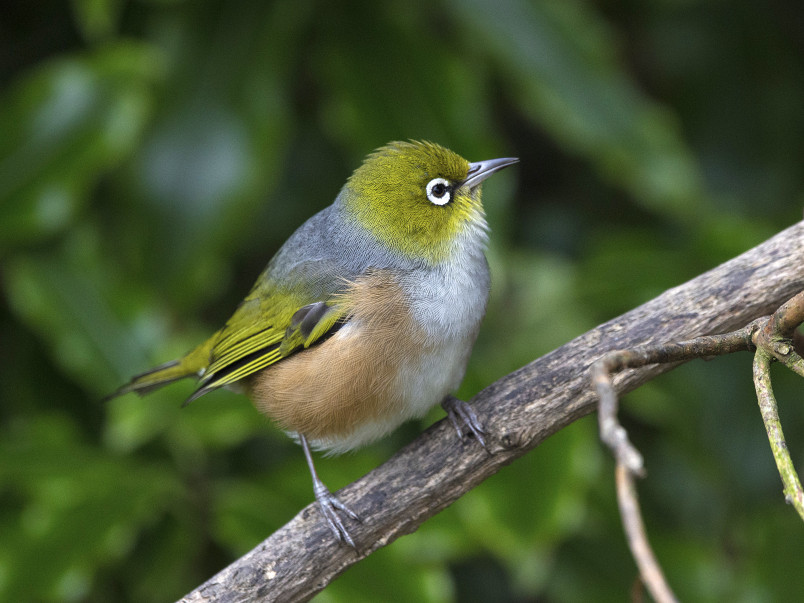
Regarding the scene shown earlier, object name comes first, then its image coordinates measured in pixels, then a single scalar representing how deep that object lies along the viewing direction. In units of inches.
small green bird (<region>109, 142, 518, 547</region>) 235.3
